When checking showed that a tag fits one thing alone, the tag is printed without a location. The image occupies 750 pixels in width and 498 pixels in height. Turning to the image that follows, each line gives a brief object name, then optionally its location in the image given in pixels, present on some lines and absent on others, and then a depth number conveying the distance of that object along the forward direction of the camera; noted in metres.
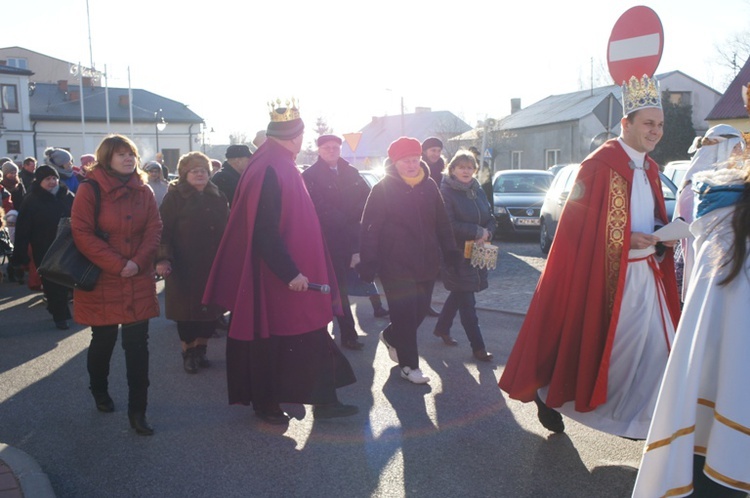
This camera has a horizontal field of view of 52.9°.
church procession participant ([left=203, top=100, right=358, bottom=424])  4.93
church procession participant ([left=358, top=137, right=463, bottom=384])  6.19
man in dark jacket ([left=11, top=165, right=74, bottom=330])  9.16
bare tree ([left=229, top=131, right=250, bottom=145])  88.24
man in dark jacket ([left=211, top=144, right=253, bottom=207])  8.21
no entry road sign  8.08
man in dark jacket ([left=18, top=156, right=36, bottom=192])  13.61
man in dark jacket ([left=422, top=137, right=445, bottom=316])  8.81
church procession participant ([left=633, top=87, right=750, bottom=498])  2.65
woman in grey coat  7.00
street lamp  52.72
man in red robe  4.41
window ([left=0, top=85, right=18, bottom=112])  49.66
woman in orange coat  5.03
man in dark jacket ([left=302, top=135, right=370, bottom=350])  7.42
